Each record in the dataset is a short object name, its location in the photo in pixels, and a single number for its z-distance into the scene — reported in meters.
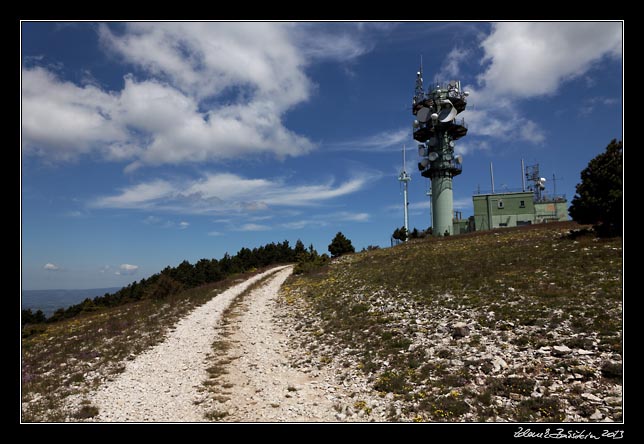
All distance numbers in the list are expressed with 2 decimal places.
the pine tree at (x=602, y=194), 27.31
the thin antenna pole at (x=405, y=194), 69.69
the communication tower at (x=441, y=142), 62.94
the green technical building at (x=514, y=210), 60.97
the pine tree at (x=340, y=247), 63.91
